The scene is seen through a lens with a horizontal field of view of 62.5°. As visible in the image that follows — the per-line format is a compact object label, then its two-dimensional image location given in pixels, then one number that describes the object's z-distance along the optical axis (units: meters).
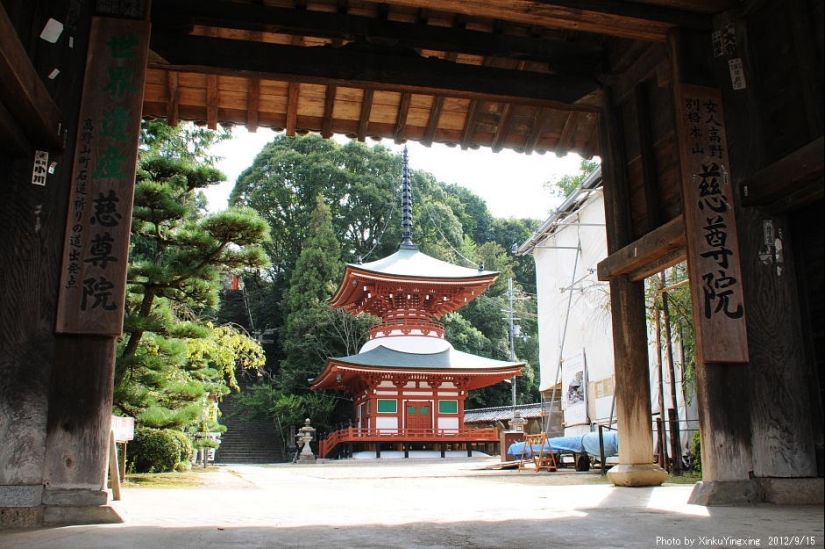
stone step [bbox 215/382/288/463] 28.58
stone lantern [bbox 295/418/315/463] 23.70
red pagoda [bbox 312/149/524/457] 23.22
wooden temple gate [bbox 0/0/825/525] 3.70
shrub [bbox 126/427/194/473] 10.55
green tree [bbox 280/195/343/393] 32.06
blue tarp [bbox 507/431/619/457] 10.59
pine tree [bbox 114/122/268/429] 8.62
